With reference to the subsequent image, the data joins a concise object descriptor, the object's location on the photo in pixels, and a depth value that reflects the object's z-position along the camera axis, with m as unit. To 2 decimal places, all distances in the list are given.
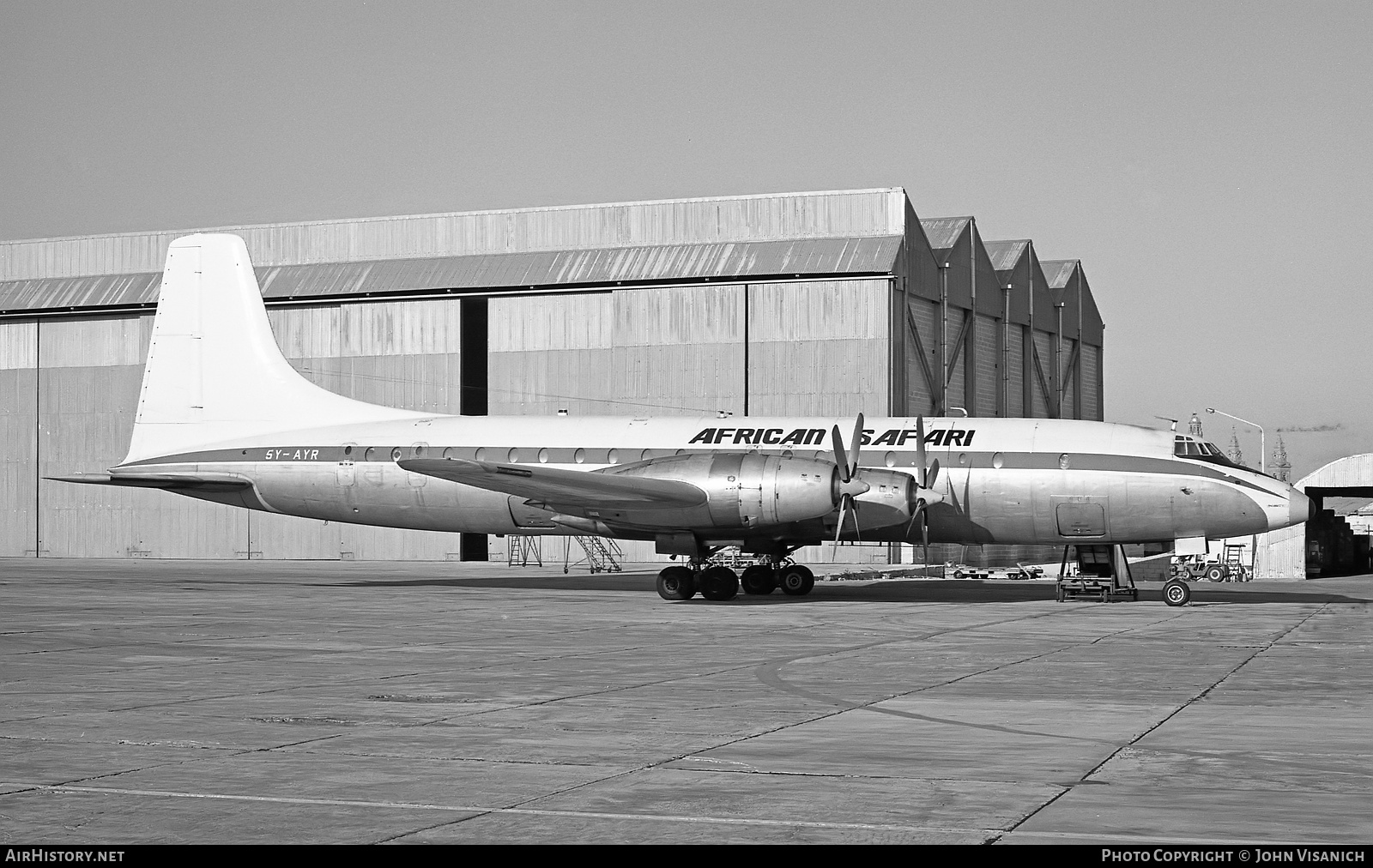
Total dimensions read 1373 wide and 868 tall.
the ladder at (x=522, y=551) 60.50
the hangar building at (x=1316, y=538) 59.12
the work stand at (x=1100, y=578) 33.53
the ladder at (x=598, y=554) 51.50
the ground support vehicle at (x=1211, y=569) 54.53
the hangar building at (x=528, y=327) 58.91
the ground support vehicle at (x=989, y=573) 51.34
